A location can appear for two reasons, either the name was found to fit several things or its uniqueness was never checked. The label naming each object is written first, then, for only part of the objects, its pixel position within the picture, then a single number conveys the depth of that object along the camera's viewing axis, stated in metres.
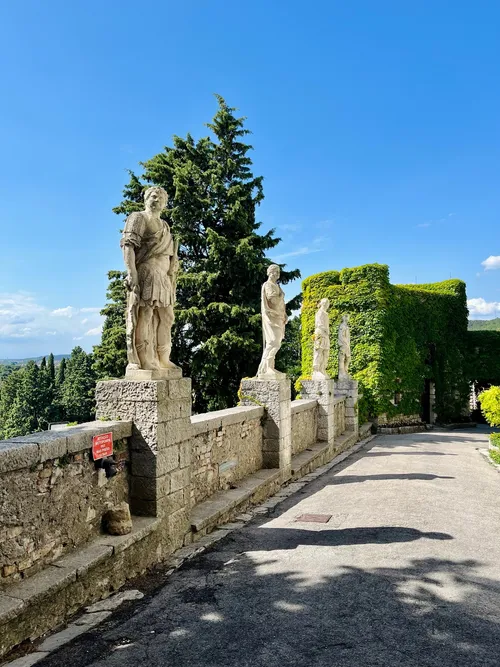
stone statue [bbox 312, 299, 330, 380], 12.59
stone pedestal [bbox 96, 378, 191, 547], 4.71
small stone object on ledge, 4.28
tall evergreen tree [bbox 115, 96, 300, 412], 17.59
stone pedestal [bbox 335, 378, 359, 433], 15.48
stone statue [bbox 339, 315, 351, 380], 16.11
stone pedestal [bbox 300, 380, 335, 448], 11.95
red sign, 4.14
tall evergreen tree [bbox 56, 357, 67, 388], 60.02
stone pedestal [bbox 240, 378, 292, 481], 8.30
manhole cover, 6.10
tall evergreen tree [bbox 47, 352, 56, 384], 59.67
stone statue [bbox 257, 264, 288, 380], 8.57
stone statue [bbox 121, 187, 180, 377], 4.90
